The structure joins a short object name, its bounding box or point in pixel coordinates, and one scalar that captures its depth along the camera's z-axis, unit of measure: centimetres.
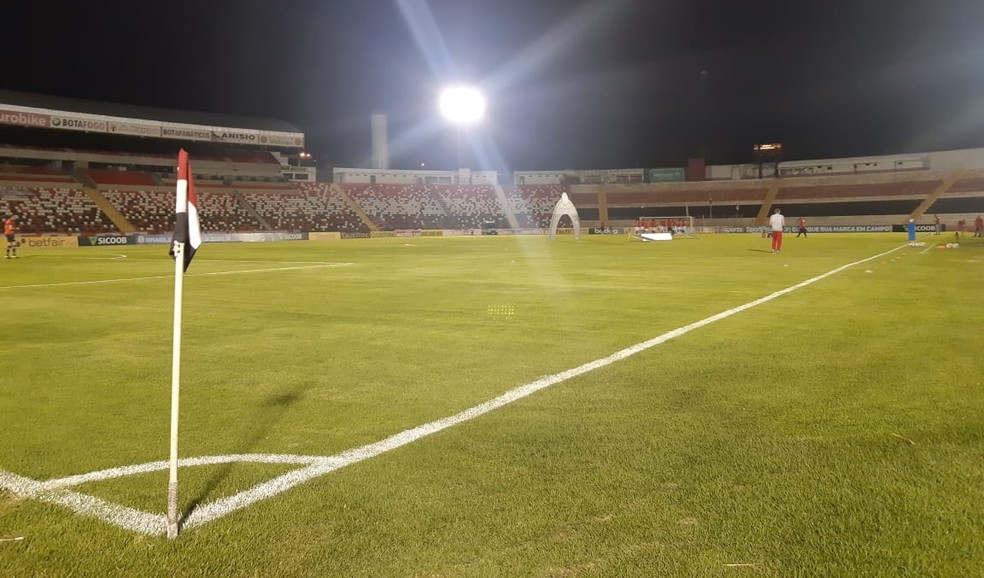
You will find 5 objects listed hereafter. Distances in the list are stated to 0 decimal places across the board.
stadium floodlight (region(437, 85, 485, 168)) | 7244
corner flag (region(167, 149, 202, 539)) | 346
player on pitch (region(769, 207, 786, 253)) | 2578
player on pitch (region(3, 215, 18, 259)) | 2980
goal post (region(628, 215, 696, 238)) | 5348
